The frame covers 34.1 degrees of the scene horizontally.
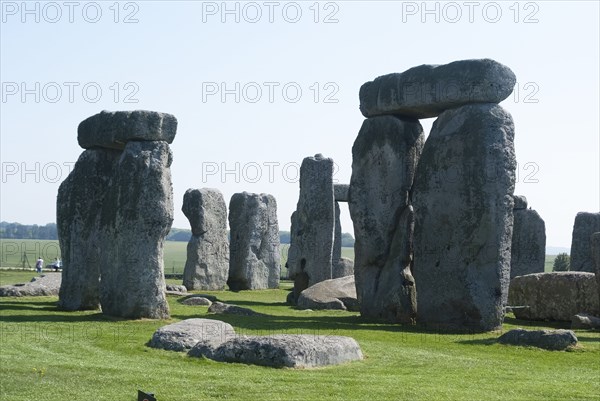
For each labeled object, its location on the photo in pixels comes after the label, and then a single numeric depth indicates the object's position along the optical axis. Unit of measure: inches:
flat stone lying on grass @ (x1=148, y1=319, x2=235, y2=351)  510.9
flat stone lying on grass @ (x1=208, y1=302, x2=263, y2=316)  759.7
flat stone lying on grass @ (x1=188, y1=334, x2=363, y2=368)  465.1
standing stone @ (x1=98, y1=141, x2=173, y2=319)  686.5
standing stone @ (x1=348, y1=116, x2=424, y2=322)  796.6
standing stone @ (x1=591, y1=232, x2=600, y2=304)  731.1
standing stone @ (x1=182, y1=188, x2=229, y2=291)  1211.9
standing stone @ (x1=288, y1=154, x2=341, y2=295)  1106.1
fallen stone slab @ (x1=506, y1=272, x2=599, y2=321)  803.4
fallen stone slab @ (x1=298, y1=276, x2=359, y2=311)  882.8
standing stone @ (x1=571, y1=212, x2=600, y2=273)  1199.6
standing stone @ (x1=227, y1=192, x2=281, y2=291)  1299.2
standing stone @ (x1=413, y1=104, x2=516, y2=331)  681.6
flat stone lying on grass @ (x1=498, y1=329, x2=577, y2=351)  573.3
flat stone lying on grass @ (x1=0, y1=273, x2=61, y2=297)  901.2
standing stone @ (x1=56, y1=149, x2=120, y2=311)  777.6
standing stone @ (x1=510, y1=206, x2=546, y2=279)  1188.5
